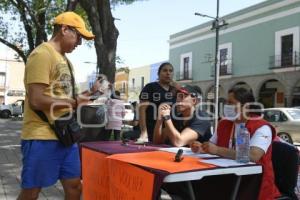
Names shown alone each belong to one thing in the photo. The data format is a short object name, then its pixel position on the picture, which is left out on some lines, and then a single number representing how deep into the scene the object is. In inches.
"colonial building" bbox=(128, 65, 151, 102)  1250.2
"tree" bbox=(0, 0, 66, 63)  399.0
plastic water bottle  81.8
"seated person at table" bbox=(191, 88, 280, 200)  84.0
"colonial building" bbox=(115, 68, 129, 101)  1268.9
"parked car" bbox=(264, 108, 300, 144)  423.6
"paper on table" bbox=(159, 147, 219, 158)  88.1
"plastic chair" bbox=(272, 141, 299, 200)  94.5
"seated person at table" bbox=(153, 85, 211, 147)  112.4
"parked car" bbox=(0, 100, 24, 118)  976.3
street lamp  560.2
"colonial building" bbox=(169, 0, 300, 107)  714.7
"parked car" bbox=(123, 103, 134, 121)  629.8
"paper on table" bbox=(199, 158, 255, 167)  78.3
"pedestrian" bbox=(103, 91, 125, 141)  254.2
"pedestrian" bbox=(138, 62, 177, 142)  138.6
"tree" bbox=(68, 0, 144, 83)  220.4
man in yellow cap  85.2
